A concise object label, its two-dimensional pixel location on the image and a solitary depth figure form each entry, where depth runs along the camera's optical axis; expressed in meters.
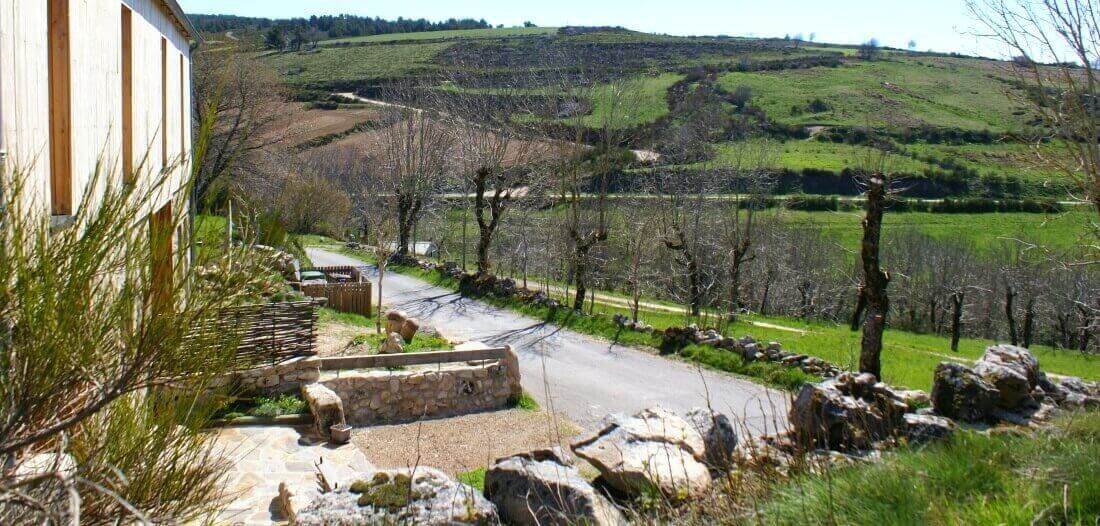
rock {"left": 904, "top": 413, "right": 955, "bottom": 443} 7.10
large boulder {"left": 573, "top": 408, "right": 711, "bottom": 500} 6.00
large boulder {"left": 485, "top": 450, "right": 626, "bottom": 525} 4.89
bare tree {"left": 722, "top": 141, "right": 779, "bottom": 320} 26.44
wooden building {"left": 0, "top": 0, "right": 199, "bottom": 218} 4.02
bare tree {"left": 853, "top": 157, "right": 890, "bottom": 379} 11.80
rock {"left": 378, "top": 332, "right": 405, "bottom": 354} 12.92
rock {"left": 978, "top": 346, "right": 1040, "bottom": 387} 9.46
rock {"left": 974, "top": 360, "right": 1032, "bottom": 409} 8.91
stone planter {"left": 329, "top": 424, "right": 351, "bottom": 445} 9.94
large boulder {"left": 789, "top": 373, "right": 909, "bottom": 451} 7.23
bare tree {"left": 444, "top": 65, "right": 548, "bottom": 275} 25.27
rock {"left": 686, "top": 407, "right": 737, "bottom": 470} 6.88
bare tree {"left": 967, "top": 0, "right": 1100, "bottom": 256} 7.26
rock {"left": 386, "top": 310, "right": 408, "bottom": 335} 14.91
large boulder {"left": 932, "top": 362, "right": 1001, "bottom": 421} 8.87
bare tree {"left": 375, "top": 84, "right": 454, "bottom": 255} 30.48
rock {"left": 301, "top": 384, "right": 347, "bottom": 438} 10.09
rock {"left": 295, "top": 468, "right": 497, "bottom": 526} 4.74
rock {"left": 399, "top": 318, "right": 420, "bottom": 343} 14.72
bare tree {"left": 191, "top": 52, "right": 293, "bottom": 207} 24.30
